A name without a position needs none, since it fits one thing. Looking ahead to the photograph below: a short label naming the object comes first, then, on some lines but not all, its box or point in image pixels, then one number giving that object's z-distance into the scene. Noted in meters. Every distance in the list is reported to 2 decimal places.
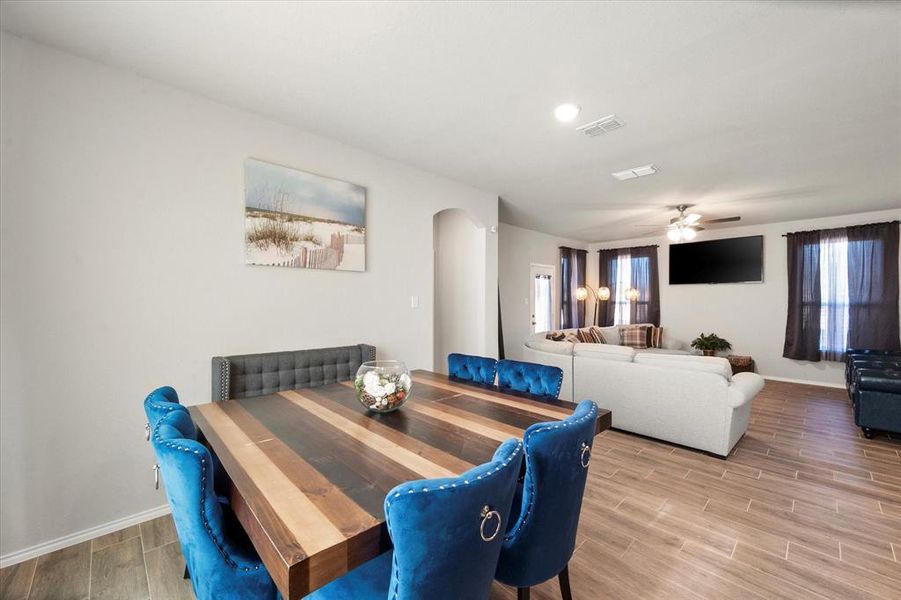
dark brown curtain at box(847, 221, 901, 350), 5.35
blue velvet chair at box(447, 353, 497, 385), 2.56
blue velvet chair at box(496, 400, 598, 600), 1.20
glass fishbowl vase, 1.79
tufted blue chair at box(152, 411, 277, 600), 1.04
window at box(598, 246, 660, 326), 7.73
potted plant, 6.69
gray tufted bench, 2.48
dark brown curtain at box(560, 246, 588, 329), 8.01
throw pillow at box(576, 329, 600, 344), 6.15
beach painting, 2.78
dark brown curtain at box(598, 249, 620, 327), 8.30
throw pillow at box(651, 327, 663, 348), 7.17
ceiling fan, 5.17
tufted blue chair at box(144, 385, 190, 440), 1.40
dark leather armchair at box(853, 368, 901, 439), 3.38
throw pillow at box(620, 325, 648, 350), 6.94
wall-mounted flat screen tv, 6.56
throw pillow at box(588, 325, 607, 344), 6.40
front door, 7.48
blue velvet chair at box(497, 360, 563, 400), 2.20
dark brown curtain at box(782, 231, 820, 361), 5.95
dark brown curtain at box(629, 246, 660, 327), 7.69
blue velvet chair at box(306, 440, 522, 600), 0.80
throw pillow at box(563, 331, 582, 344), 5.64
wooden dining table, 0.87
